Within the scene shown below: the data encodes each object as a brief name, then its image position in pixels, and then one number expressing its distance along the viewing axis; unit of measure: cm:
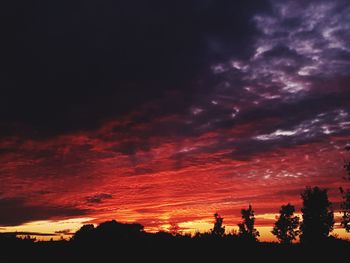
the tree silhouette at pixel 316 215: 7794
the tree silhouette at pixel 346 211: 4691
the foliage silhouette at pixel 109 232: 2527
